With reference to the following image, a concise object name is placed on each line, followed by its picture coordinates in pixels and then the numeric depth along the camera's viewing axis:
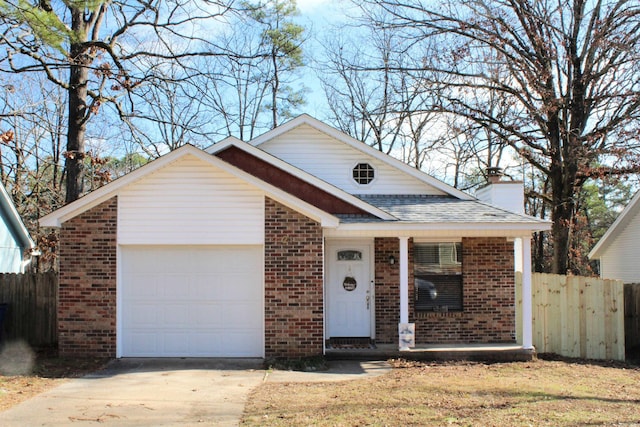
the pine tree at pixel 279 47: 12.99
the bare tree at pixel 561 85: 17.33
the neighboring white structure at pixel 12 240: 17.72
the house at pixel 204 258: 11.12
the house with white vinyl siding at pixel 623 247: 20.62
